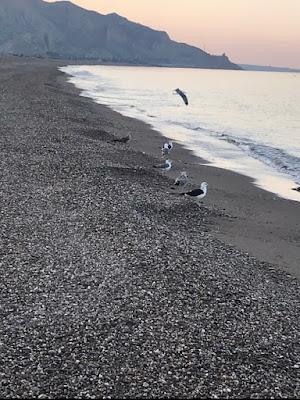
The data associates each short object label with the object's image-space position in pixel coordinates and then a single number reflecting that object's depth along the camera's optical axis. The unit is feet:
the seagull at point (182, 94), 81.00
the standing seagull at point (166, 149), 79.04
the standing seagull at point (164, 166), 66.90
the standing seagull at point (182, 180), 59.00
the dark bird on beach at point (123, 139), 83.20
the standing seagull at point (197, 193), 52.01
